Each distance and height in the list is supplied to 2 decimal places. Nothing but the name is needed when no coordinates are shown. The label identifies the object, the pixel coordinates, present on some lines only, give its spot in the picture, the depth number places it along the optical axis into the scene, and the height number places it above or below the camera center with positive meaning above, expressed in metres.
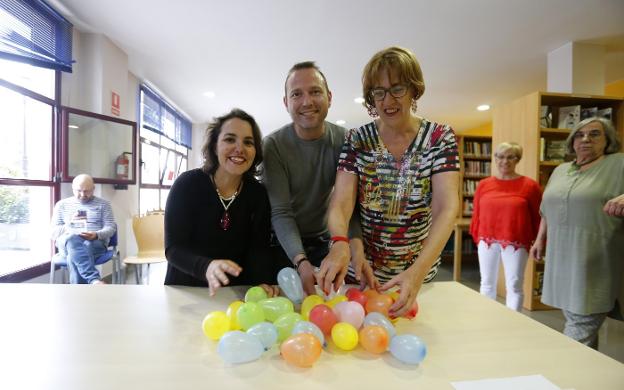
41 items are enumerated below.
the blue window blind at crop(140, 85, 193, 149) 5.61 +1.44
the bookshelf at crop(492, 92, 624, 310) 3.43 +0.72
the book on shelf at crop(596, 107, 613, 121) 3.52 +0.93
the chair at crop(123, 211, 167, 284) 3.69 -0.55
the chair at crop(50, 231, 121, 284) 3.21 -0.74
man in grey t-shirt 1.35 +0.13
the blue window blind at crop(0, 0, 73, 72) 2.67 +1.44
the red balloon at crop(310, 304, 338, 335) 0.86 -0.34
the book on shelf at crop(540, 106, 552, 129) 3.53 +0.87
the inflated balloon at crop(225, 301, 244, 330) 0.89 -0.35
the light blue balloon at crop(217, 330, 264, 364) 0.73 -0.36
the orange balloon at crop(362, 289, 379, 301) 0.97 -0.31
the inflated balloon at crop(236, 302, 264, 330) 0.88 -0.34
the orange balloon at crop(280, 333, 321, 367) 0.72 -0.36
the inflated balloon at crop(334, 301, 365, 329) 0.87 -0.33
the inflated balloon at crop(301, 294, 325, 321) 0.96 -0.34
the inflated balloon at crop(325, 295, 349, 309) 0.97 -0.33
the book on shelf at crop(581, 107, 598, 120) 3.60 +0.95
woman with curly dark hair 1.35 -0.09
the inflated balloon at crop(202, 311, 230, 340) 0.84 -0.36
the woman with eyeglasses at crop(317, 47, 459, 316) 1.06 +0.04
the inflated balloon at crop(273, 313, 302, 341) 0.84 -0.35
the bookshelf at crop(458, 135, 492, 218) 5.33 +0.52
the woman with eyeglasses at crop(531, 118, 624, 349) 1.87 -0.24
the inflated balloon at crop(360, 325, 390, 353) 0.79 -0.36
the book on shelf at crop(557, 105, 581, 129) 3.49 +0.88
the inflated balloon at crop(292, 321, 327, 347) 0.80 -0.35
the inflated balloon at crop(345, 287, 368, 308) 0.97 -0.32
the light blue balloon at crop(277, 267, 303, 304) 1.05 -0.30
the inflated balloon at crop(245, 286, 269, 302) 1.06 -0.35
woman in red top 2.79 -0.25
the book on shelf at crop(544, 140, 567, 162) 3.54 +0.49
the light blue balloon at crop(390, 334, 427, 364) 0.74 -0.37
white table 0.67 -0.39
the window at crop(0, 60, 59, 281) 3.00 +0.19
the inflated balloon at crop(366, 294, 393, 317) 0.92 -0.32
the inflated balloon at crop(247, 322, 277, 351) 0.79 -0.35
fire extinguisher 4.09 +0.30
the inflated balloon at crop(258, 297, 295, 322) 0.95 -0.35
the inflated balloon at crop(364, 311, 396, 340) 0.83 -0.35
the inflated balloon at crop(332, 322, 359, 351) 0.80 -0.36
